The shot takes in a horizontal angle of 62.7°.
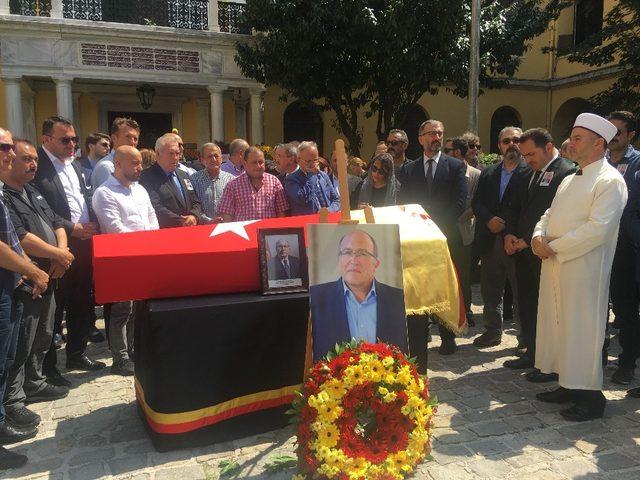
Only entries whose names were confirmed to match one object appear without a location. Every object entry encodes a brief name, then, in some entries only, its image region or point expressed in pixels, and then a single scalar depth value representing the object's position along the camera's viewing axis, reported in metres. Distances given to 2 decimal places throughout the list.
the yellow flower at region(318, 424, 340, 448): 2.68
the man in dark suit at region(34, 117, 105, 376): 4.42
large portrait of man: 3.05
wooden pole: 3.05
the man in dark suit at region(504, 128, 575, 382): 4.25
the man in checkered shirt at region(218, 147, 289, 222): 4.96
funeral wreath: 2.69
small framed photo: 3.39
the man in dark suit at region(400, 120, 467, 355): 5.00
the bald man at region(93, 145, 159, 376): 4.24
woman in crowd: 4.94
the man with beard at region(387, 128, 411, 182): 5.43
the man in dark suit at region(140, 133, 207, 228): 4.82
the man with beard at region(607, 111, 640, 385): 4.29
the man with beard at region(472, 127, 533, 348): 5.11
